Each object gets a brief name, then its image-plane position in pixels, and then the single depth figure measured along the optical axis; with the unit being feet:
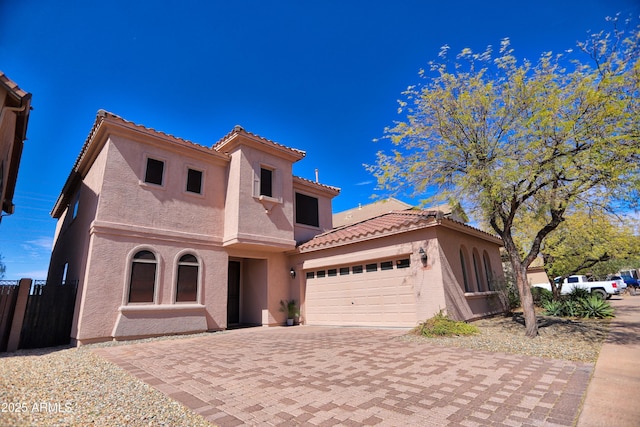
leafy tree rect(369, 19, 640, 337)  20.95
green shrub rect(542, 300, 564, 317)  37.41
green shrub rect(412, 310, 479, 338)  26.14
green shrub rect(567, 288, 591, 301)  41.34
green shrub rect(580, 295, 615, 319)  34.24
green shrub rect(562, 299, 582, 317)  36.27
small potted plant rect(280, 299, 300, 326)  41.06
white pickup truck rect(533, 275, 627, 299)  70.50
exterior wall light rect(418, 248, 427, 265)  30.78
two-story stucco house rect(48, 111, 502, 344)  30.09
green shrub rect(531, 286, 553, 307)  51.67
